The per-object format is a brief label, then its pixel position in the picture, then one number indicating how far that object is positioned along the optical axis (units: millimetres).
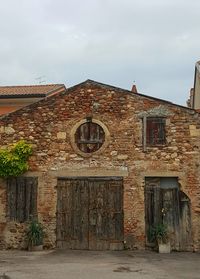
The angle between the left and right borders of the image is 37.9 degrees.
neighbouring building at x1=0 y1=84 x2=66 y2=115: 14439
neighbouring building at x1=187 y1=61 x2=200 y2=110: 14709
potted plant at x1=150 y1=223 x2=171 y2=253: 9276
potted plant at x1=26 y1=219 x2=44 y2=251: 9456
